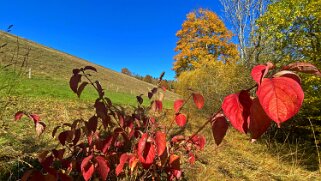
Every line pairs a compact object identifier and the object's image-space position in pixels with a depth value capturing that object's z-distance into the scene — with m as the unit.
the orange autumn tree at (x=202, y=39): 23.30
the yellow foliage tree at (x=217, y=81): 10.45
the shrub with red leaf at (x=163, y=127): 0.56
